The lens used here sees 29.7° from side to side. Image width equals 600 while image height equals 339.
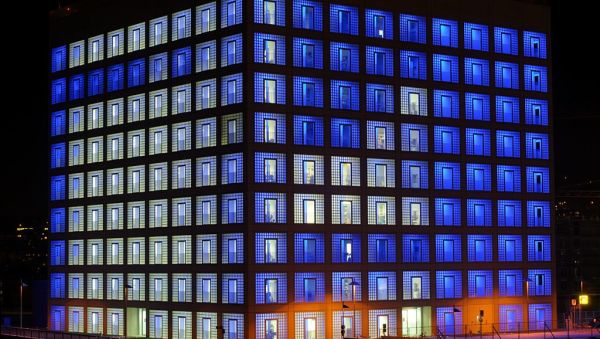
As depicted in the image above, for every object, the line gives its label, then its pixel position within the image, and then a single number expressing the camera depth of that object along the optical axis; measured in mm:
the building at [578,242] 187625
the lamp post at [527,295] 106438
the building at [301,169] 93062
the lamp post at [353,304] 95125
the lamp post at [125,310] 102025
